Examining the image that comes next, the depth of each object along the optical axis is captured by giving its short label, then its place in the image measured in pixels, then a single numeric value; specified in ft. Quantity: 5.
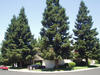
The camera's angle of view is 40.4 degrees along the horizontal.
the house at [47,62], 131.66
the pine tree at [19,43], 128.16
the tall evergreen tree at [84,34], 135.93
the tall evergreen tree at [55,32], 110.32
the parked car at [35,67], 117.72
